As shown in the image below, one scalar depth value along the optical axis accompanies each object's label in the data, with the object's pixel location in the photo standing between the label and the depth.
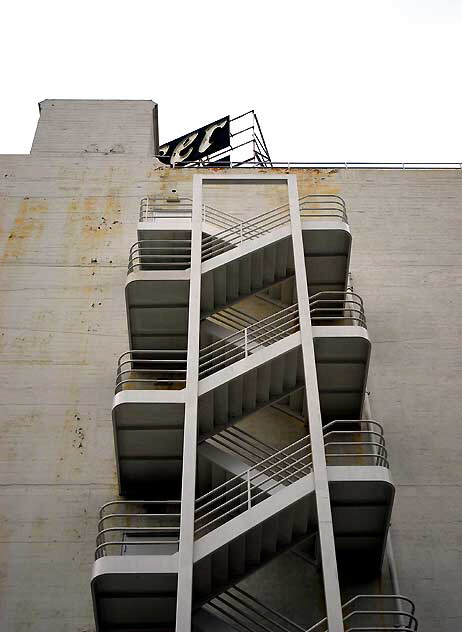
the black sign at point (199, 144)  27.22
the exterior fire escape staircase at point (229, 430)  12.53
